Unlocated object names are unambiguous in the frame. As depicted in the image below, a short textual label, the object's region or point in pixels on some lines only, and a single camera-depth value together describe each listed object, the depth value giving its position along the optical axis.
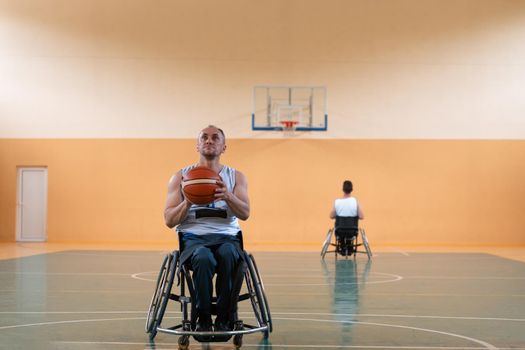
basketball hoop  16.62
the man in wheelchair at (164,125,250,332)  3.87
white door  17.20
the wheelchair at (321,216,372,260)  11.23
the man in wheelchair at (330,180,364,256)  11.23
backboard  16.69
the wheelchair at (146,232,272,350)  3.84
